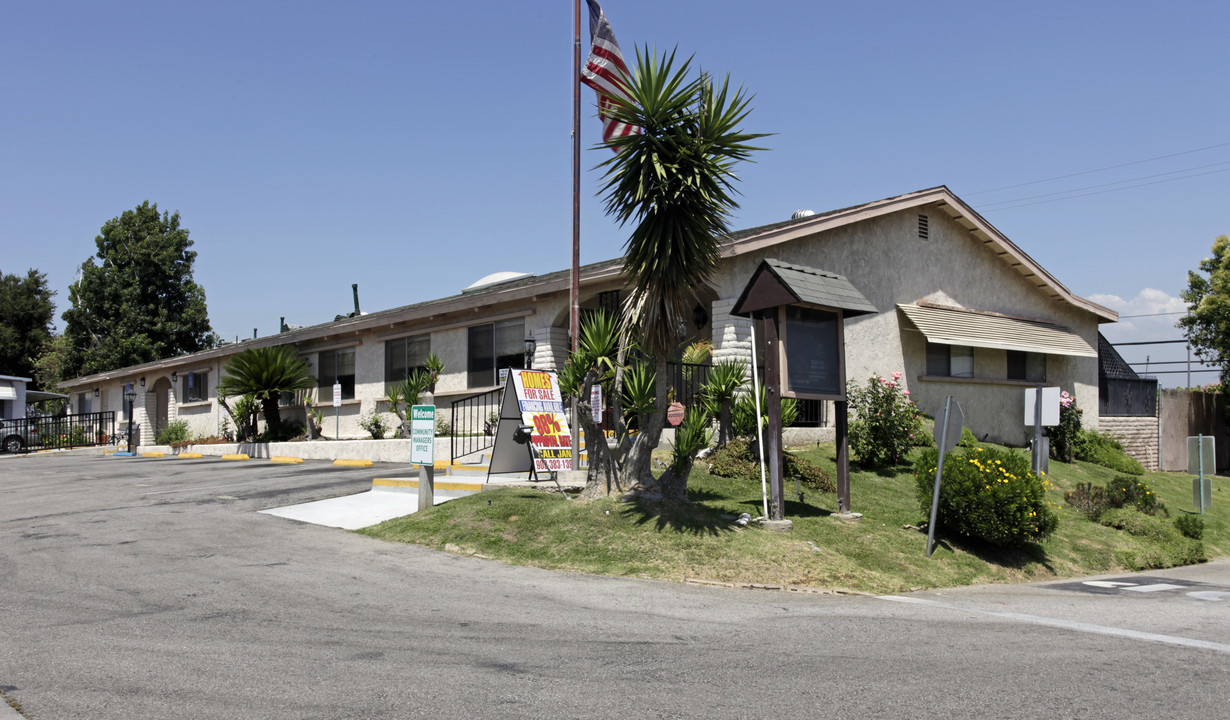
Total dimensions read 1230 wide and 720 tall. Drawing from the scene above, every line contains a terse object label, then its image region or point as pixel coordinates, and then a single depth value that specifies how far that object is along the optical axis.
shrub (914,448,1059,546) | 11.38
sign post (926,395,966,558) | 11.07
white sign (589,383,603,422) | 10.95
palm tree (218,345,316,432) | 25.70
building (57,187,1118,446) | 18.95
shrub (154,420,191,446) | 31.94
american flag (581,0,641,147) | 13.38
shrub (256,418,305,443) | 26.84
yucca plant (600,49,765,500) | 10.09
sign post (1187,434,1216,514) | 18.22
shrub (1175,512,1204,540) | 15.27
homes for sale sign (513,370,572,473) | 13.40
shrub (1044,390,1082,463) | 21.78
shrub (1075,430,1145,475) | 22.47
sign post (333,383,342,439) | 24.08
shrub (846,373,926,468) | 16.31
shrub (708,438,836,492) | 14.11
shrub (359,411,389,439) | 24.12
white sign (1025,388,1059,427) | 16.59
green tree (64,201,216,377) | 45.41
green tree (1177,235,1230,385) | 27.78
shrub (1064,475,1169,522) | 15.82
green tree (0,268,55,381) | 54.53
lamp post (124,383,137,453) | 31.23
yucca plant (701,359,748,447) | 13.22
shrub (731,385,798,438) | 13.62
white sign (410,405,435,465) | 12.71
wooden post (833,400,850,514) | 12.04
